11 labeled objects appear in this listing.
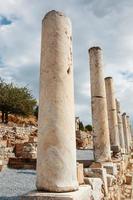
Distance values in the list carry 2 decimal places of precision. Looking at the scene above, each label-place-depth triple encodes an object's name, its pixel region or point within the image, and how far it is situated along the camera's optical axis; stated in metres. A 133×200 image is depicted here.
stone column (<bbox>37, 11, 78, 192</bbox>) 3.90
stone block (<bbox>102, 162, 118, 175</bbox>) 8.19
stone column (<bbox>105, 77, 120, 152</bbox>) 14.22
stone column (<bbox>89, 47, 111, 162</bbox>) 9.41
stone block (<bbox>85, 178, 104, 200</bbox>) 5.06
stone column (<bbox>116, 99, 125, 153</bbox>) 20.85
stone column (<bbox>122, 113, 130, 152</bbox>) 24.92
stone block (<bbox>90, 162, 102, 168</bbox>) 8.12
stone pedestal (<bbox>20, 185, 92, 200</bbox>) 3.58
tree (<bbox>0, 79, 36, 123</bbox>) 28.48
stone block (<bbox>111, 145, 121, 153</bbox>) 13.31
